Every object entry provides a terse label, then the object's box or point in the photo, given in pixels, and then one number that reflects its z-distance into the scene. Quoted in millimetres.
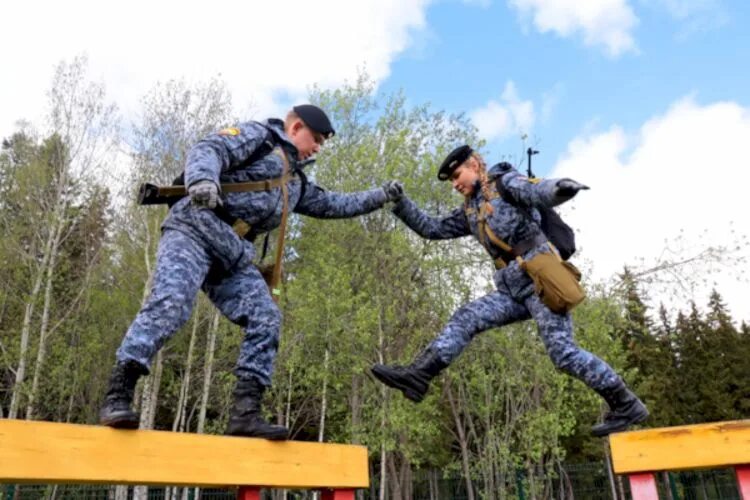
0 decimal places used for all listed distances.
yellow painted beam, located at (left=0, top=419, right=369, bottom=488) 2021
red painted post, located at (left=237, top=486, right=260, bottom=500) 2678
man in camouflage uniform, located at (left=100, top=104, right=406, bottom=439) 2703
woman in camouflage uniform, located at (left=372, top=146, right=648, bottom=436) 3660
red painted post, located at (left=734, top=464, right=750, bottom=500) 2695
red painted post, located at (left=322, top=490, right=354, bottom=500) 2920
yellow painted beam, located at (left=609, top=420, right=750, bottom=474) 2740
